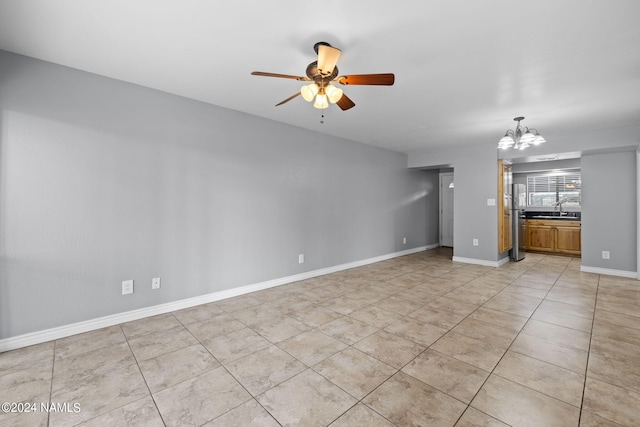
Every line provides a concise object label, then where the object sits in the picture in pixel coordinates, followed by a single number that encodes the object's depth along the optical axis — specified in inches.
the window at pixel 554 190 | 267.2
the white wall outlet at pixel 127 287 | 108.0
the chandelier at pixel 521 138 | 138.5
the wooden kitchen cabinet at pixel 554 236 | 239.9
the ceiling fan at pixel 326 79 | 73.5
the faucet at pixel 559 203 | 271.6
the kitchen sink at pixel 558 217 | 244.6
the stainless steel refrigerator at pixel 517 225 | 226.8
